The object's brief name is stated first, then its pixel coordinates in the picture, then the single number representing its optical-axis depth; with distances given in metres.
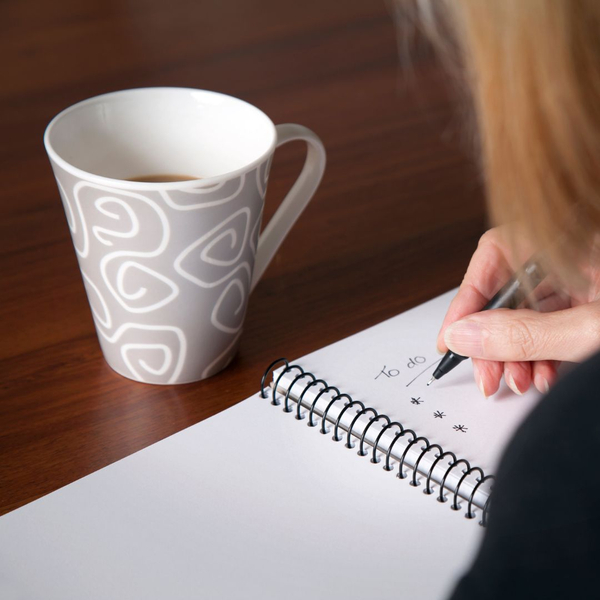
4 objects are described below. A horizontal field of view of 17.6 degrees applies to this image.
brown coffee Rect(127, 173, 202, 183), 0.79
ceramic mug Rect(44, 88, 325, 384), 0.74
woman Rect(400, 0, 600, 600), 0.59
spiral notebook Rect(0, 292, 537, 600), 0.70
